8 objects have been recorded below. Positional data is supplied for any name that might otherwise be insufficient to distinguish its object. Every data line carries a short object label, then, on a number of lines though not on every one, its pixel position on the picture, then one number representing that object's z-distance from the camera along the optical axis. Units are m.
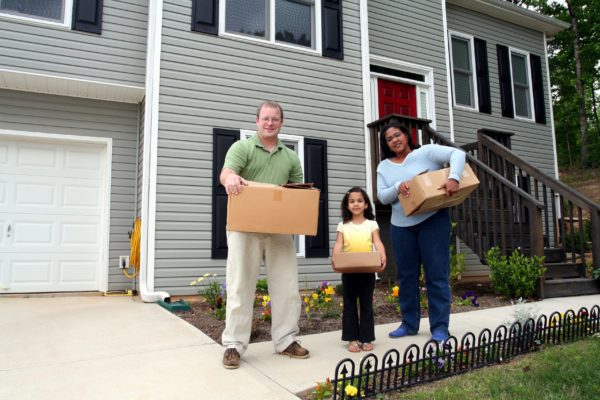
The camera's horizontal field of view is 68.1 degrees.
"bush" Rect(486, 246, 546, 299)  4.96
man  2.72
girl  2.97
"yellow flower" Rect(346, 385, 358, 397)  2.15
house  5.42
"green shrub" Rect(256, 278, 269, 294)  5.11
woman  3.06
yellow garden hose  5.81
